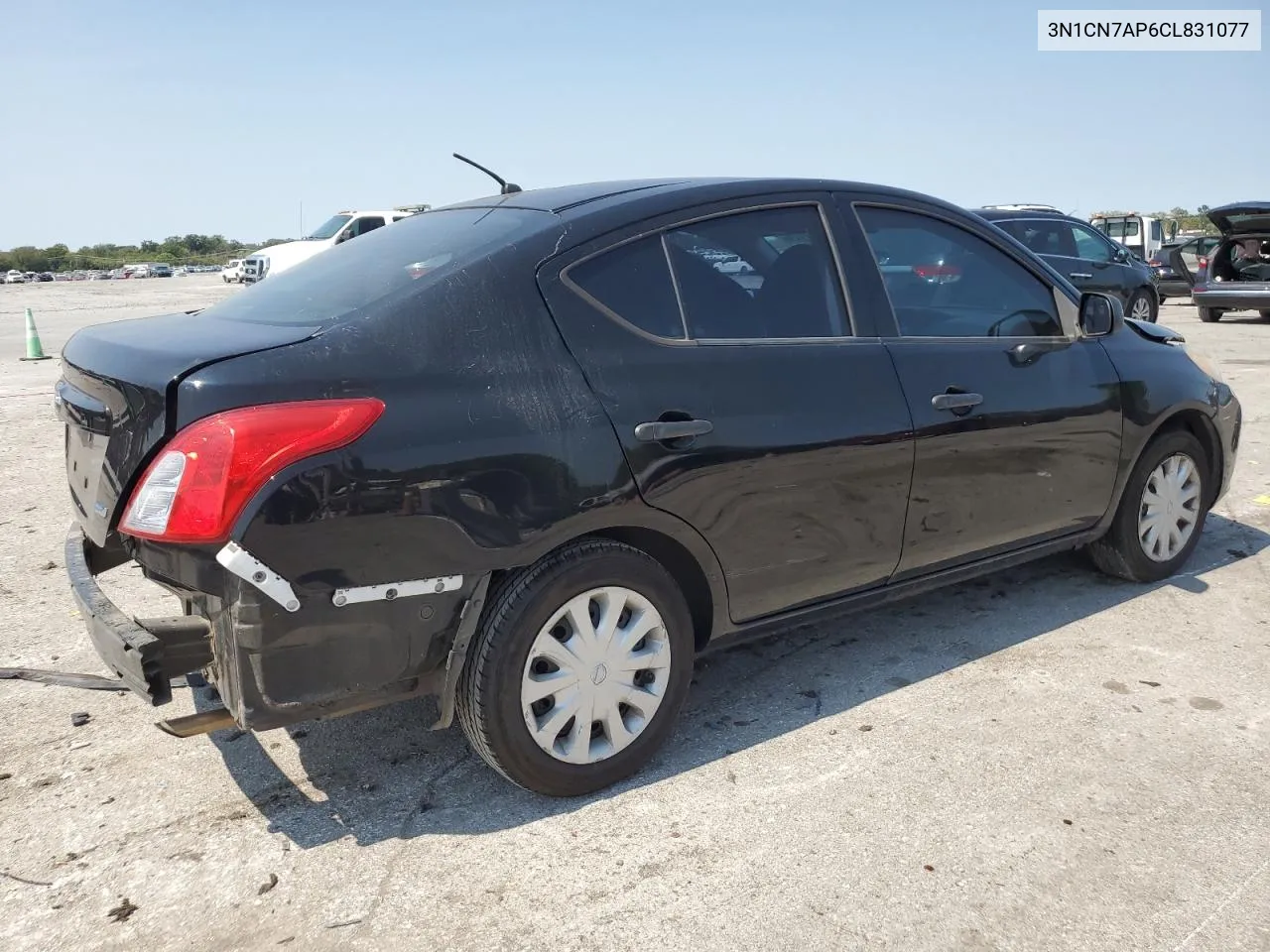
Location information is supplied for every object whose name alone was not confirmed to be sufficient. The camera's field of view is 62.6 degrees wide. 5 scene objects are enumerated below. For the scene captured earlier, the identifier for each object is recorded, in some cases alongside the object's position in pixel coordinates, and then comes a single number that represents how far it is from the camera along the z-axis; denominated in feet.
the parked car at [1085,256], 47.47
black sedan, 8.26
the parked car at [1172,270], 68.23
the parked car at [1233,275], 53.36
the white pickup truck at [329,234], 68.59
